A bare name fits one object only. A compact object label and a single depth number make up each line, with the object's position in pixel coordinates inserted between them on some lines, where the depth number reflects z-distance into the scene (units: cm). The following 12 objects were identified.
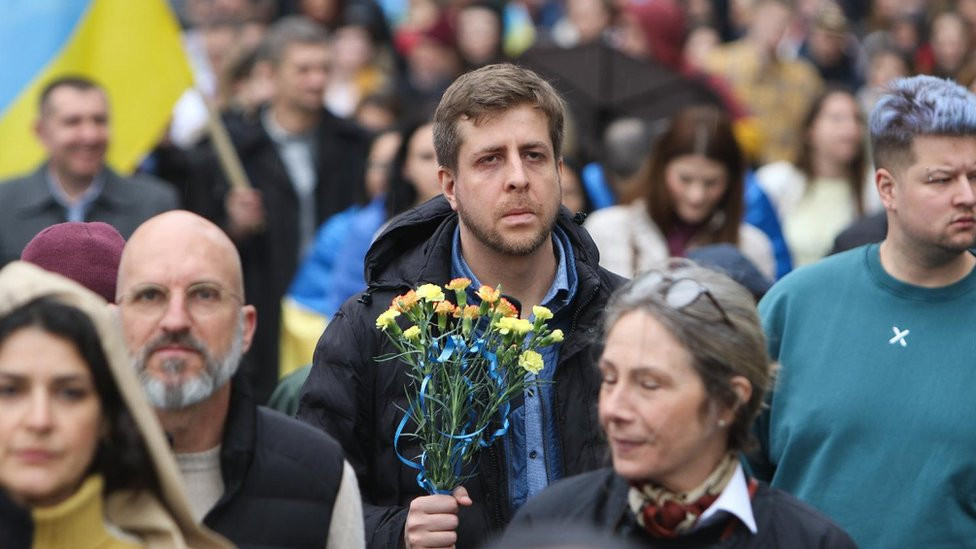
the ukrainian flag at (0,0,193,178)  2255
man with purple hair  1204
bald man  1017
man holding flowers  1168
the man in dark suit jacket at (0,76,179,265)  2048
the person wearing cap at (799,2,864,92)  3512
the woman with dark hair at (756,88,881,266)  2330
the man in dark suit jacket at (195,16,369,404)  2461
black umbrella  2648
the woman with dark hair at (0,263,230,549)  891
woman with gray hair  959
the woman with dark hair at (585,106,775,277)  1919
